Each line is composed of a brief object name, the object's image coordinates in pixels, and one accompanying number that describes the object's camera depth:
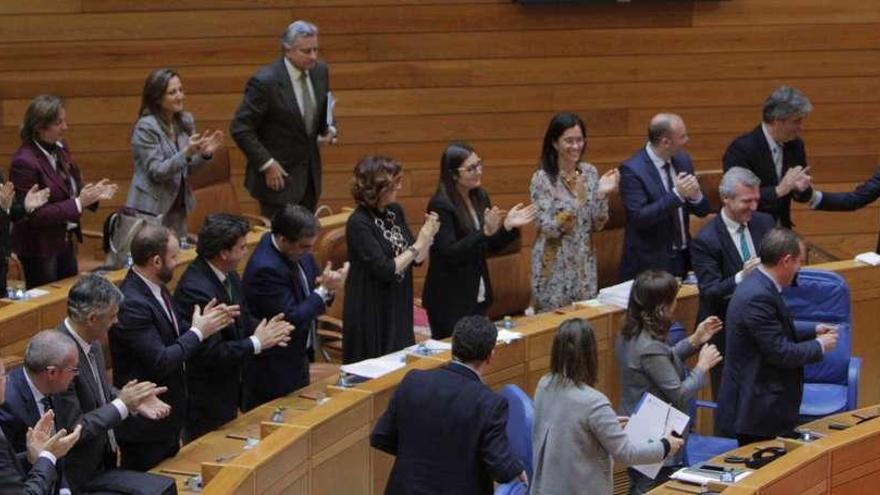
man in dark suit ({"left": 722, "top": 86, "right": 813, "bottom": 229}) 13.82
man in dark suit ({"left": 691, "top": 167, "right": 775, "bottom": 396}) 12.30
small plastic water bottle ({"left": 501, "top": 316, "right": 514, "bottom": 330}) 12.28
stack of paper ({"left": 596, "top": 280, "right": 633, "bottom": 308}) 12.77
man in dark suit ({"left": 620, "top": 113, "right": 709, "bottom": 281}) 12.99
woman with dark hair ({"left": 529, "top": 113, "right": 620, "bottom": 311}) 12.92
